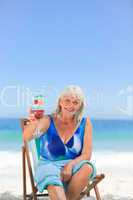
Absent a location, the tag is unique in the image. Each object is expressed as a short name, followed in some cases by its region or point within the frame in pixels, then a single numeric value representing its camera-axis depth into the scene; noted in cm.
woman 233
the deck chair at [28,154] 245
